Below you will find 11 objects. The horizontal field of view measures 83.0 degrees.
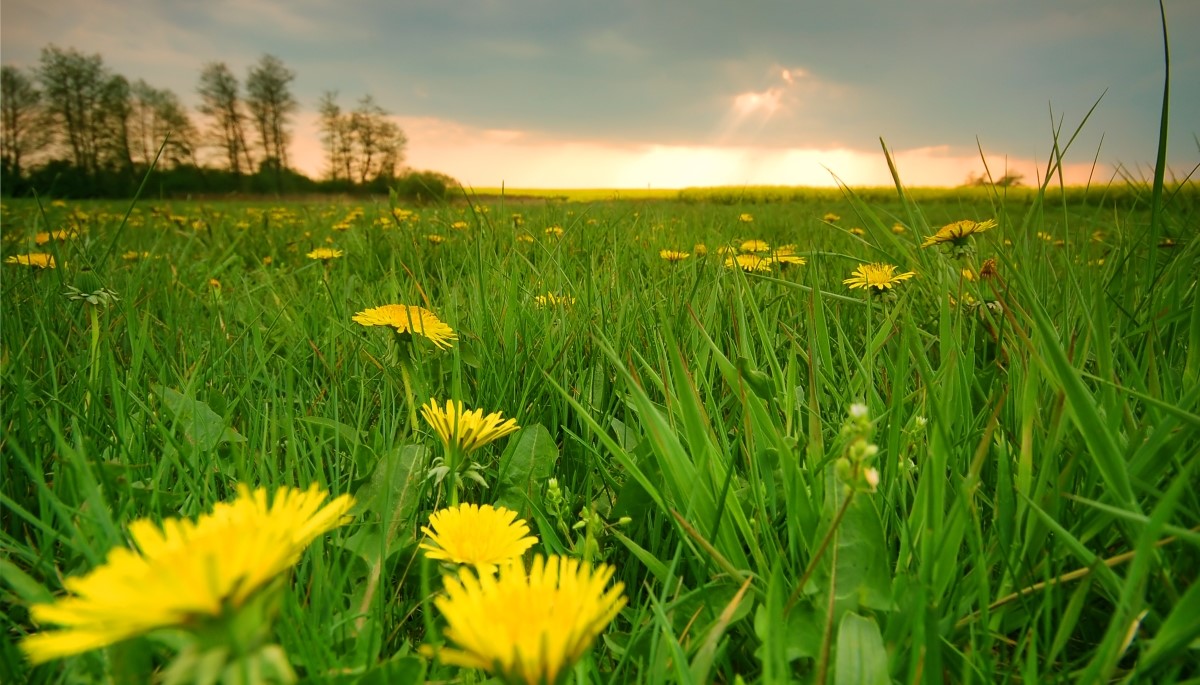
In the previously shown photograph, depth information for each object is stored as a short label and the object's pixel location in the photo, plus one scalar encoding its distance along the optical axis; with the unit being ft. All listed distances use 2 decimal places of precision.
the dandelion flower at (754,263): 1.68
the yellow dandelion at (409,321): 1.08
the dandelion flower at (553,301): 1.48
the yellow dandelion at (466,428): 0.84
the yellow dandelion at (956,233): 1.36
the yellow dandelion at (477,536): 0.66
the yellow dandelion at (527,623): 0.45
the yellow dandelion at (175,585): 0.37
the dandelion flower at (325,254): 2.27
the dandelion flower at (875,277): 1.40
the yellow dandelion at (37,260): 1.72
